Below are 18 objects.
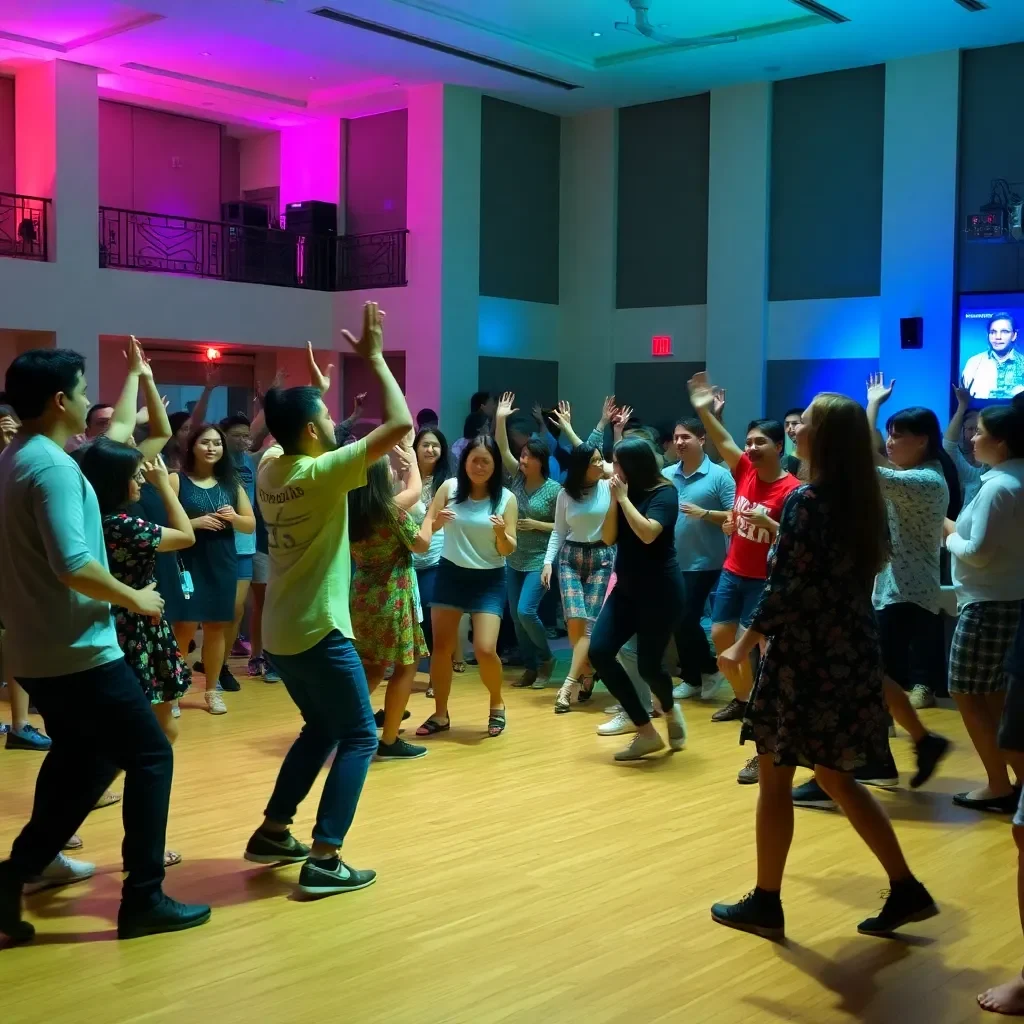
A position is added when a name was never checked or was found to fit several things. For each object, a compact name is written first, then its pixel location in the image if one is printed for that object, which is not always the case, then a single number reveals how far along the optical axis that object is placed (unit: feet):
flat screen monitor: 36.01
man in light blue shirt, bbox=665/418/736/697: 24.14
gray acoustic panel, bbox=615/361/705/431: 44.06
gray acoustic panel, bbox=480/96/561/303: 44.34
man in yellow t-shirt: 12.86
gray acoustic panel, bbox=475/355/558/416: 44.65
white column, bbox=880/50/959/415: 37.50
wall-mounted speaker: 37.83
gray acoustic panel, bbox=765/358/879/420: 40.04
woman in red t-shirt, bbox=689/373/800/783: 19.90
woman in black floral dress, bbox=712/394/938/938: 11.74
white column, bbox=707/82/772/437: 41.70
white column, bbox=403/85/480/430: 42.57
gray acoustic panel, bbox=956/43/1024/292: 36.58
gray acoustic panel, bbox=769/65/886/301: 39.73
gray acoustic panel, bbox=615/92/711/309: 43.60
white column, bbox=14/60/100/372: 39.37
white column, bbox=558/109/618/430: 45.78
